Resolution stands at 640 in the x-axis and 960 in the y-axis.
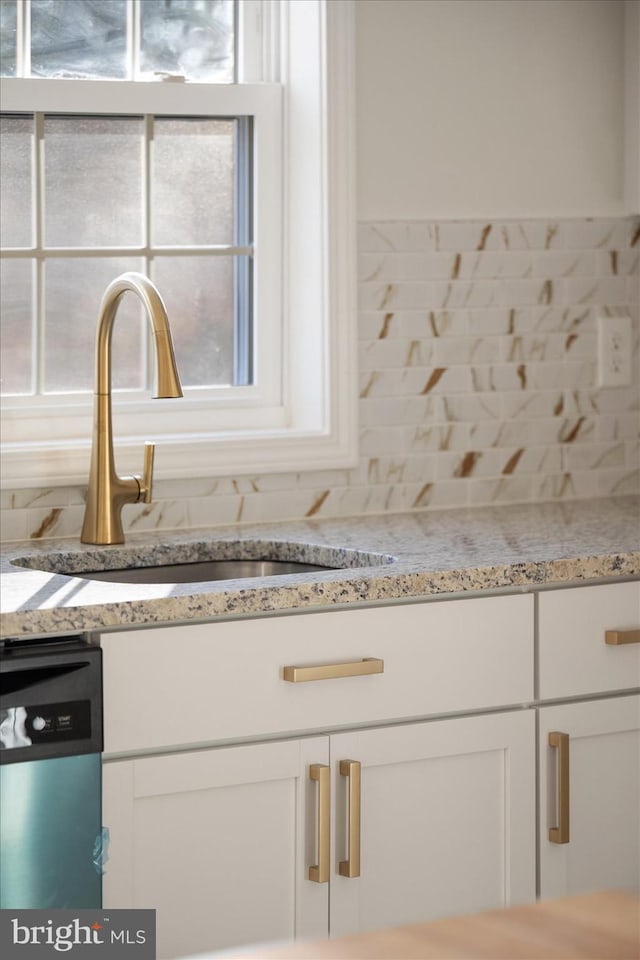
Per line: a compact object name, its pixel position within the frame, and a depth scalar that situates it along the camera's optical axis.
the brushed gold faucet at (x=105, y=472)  3.75
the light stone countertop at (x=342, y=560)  3.00
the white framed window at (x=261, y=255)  4.12
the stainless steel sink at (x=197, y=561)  3.71
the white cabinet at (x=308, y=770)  3.05
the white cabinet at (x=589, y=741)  3.47
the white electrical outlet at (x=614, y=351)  4.66
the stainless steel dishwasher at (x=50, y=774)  2.89
